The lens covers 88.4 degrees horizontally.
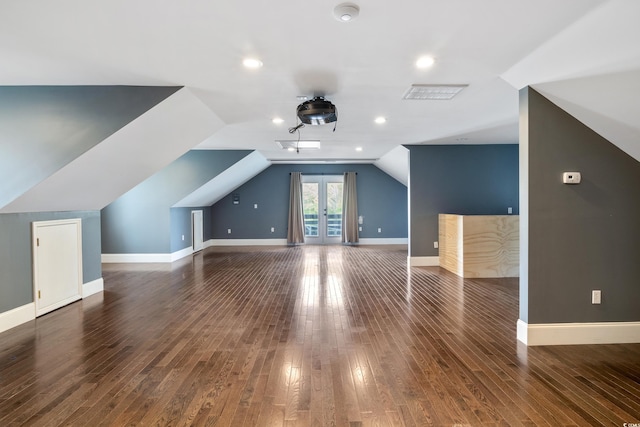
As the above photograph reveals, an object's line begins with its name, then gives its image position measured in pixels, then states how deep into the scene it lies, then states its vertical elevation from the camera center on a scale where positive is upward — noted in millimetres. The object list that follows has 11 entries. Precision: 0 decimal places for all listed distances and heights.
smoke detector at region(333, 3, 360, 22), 1979 +1219
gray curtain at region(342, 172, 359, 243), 10453 +22
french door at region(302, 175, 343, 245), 10656 +24
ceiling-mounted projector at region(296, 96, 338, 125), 3221 +976
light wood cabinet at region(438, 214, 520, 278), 5641 -627
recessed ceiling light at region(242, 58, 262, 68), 2744 +1253
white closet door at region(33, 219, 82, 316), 3898 -664
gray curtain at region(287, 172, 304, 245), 10398 -144
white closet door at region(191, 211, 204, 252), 8859 -567
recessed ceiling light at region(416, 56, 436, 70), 2719 +1251
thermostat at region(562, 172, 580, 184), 2992 +287
